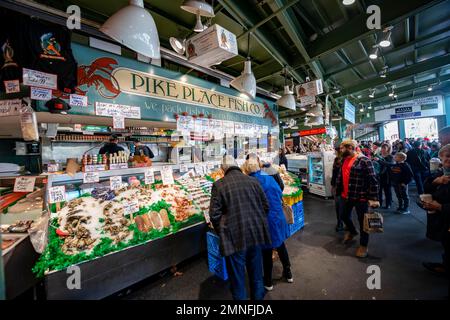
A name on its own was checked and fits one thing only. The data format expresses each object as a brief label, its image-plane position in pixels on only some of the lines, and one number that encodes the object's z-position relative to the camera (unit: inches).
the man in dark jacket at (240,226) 88.0
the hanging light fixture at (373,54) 191.9
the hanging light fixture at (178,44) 129.7
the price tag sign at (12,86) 85.5
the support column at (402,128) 689.6
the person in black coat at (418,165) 274.4
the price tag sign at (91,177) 111.2
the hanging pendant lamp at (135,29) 76.4
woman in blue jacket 105.0
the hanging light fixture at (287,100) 183.0
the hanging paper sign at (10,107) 91.7
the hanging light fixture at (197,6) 89.6
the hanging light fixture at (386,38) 147.8
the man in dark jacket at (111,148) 181.5
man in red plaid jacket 133.3
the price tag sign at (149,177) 132.0
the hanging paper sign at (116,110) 113.3
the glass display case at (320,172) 298.4
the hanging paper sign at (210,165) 178.5
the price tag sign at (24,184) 105.8
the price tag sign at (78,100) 104.5
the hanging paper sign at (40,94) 88.5
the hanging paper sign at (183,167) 159.9
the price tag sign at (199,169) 169.8
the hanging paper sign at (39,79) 85.2
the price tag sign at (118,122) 117.3
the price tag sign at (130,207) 110.2
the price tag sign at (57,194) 98.5
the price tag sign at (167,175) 142.8
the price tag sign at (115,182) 118.3
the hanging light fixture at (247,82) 140.8
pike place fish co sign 123.8
